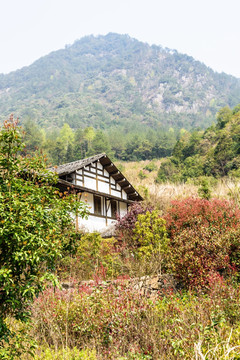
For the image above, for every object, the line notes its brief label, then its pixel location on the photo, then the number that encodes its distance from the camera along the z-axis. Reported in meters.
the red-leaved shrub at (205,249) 8.92
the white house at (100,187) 18.95
